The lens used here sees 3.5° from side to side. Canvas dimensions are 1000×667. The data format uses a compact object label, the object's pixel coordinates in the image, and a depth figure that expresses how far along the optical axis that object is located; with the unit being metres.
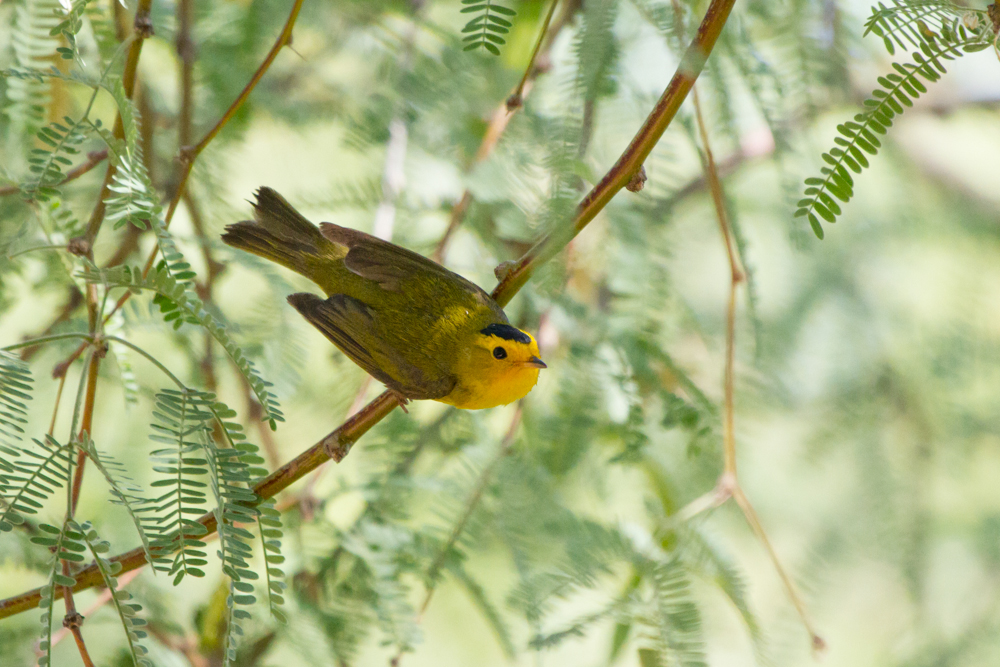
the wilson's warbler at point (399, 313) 4.91
